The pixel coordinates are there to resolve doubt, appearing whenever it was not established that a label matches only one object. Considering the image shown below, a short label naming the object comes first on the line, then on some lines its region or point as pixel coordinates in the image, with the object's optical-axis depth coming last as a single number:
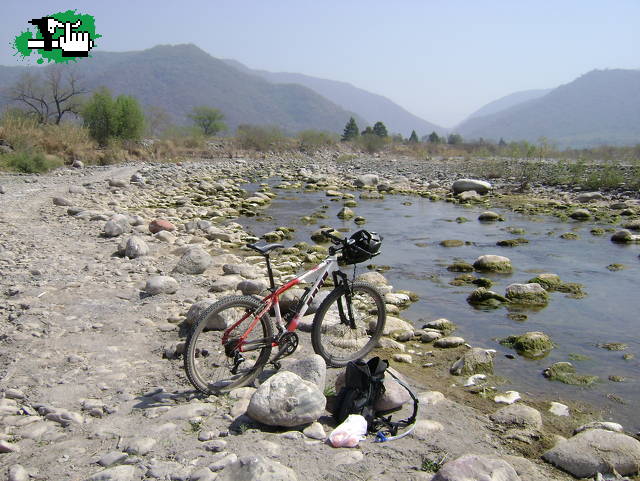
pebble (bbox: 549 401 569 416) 4.47
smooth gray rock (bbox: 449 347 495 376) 5.22
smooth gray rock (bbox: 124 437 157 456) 2.99
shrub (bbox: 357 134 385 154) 50.47
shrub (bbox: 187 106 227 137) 64.75
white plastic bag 3.20
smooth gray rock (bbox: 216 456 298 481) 2.61
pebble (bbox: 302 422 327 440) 3.29
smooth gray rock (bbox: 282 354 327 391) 3.86
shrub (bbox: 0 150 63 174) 17.95
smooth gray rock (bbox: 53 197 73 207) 11.84
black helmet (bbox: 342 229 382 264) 4.25
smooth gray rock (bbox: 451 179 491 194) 21.49
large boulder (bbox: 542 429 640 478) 3.35
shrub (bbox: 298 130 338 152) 44.44
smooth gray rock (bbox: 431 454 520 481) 2.77
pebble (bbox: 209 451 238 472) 2.85
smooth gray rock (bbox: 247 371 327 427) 3.31
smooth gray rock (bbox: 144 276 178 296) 5.93
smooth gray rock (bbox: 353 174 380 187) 24.37
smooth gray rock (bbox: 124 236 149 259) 7.72
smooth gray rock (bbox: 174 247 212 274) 7.11
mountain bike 3.84
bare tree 37.62
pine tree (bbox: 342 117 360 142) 59.93
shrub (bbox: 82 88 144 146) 27.00
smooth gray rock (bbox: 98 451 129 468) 2.86
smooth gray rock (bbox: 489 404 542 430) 4.00
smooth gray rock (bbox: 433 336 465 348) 5.95
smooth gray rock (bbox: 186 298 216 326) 4.90
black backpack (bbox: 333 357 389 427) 3.47
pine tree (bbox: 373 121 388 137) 67.86
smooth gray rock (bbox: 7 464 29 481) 2.69
